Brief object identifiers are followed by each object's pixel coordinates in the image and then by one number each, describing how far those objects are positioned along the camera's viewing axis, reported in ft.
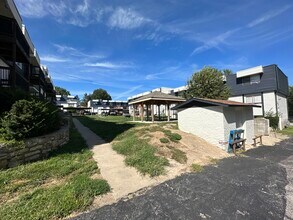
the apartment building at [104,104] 186.29
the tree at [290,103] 107.34
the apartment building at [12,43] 30.07
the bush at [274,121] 56.08
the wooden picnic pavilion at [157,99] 52.60
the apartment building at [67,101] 174.78
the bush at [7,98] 19.94
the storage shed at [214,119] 28.40
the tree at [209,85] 56.24
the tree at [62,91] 259.19
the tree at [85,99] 272.39
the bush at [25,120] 17.63
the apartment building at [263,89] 63.67
